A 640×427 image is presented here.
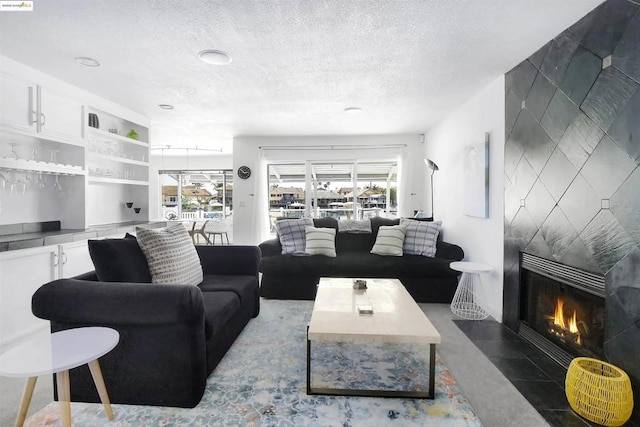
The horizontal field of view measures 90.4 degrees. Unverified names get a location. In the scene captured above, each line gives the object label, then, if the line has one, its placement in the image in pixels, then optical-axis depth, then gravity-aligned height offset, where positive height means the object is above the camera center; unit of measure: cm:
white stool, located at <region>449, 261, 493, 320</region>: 305 -93
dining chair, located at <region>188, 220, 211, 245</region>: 688 -53
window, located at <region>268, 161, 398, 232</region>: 607 +37
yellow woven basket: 155 -93
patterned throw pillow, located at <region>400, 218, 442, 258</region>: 388 -38
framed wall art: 327 +31
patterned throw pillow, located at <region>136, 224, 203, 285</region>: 213 -35
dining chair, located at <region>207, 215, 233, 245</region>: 700 -46
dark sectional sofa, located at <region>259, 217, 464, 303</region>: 356 -73
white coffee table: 171 -68
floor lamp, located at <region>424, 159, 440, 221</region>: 444 +60
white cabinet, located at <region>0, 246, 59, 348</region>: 241 -63
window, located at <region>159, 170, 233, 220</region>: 850 +33
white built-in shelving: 277 +56
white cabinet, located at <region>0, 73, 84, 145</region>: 262 +86
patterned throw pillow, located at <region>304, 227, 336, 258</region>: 394 -43
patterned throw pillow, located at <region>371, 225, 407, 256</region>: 393 -42
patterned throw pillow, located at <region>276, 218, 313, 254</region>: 403 -35
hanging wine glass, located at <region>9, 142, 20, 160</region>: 278 +46
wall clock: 591 +66
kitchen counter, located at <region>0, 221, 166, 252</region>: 249 -27
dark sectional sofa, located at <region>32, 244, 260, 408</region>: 161 -67
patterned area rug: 161 -108
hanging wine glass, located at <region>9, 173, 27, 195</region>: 293 +20
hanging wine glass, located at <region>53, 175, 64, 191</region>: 331 +22
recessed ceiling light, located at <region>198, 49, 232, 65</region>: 251 +121
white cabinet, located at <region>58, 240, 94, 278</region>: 288 -51
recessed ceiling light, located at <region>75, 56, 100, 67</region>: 265 +123
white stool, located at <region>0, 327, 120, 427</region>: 117 -59
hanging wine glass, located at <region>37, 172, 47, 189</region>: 320 +24
